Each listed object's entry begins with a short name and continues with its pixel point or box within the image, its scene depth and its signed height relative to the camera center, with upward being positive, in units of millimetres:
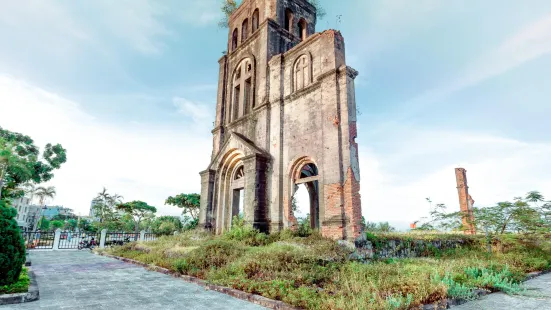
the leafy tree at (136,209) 34125 +1231
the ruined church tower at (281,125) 10703 +4369
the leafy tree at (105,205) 39594 +1984
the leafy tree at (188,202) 28641 +1713
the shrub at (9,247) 5254 -547
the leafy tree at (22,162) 22484 +4784
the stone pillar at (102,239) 19178 -1338
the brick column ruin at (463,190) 20188 +2153
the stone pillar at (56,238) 17966 -1206
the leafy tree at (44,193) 43275 +3957
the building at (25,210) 74300 +2431
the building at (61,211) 102250 +3173
